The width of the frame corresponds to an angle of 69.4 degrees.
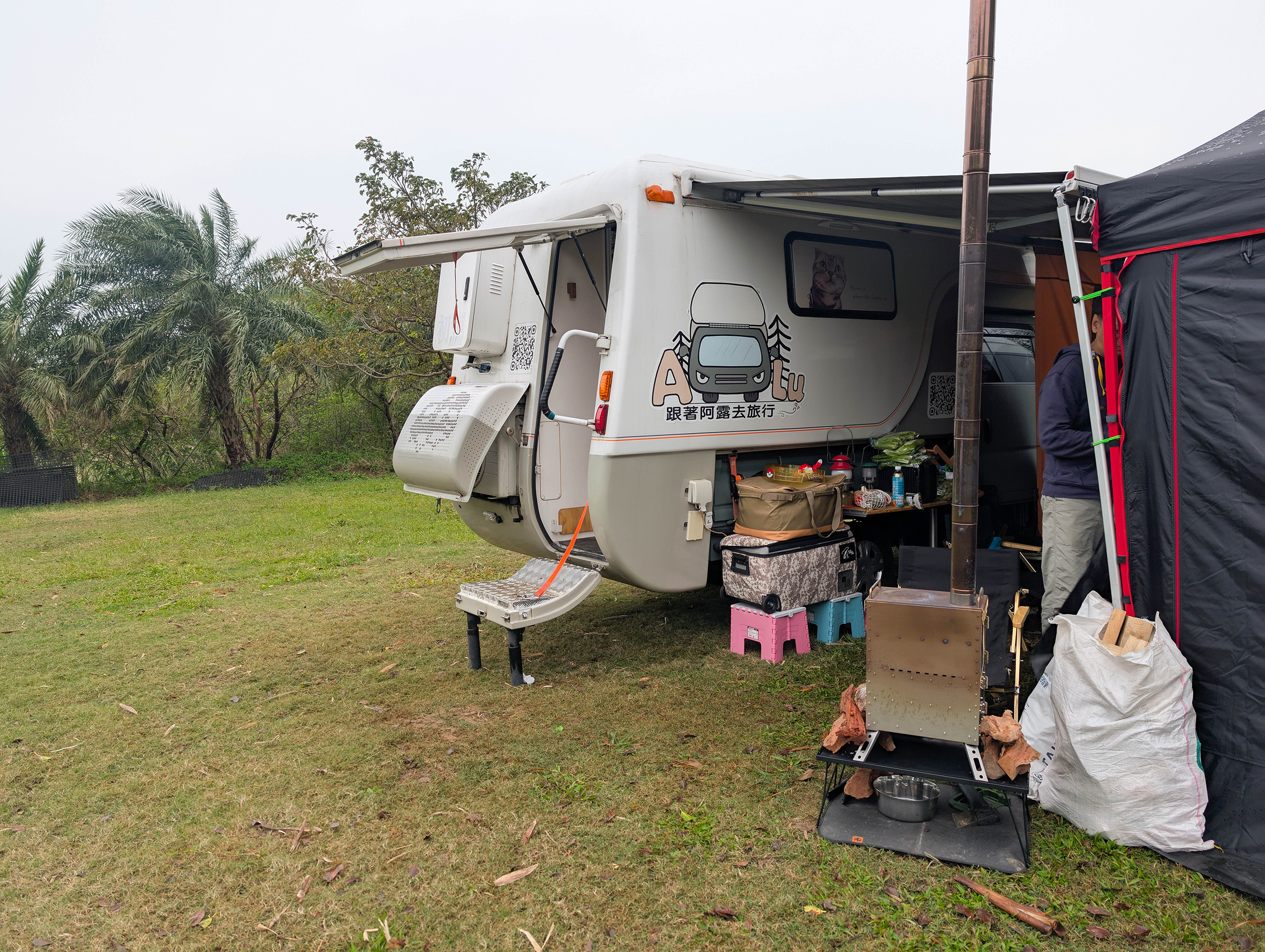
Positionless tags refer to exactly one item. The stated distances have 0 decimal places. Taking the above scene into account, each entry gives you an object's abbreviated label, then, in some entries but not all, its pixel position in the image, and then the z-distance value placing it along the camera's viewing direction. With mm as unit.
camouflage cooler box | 5465
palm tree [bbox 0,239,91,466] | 15500
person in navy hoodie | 4160
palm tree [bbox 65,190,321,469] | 16031
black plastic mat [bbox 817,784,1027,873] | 3215
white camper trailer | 5082
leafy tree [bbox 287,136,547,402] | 12977
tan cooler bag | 5516
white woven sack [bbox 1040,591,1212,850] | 3166
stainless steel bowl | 3461
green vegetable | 6160
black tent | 3141
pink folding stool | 5480
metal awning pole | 3510
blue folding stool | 5859
